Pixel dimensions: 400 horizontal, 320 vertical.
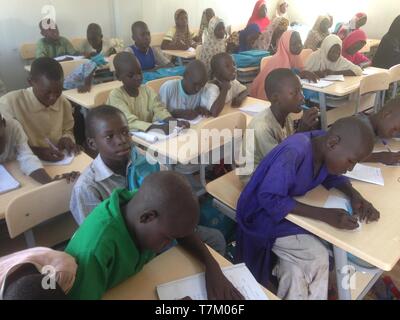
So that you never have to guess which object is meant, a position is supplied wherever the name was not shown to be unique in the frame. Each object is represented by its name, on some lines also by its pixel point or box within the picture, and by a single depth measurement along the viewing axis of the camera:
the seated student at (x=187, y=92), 2.41
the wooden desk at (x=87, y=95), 2.57
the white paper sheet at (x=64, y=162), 1.81
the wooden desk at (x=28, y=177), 1.49
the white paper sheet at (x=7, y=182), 1.52
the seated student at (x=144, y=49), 3.93
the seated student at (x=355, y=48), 3.85
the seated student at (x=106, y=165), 1.33
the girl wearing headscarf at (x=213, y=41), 3.81
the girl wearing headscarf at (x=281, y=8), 6.70
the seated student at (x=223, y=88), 2.51
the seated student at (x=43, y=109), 1.97
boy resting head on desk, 0.85
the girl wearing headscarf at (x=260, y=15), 5.68
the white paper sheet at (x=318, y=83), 3.02
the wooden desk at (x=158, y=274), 0.94
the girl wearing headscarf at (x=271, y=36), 4.83
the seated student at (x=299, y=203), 1.26
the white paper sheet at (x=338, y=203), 1.32
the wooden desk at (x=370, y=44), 5.16
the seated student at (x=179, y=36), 4.79
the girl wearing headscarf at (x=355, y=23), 5.33
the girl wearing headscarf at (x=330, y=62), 3.40
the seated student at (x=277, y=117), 1.77
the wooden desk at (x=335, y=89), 2.89
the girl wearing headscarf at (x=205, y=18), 5.27
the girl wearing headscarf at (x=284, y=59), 3.34
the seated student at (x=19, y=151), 1.62
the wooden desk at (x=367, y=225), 1.09
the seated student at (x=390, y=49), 4.32
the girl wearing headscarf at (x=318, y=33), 4.90
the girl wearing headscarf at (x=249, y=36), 4.79
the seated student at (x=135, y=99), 2.20
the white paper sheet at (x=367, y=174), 1.53
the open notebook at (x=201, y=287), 0.93
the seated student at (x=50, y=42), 3.87
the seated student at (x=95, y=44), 4.20
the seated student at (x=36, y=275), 0.61
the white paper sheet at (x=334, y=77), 3.23
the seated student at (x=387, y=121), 1.88
